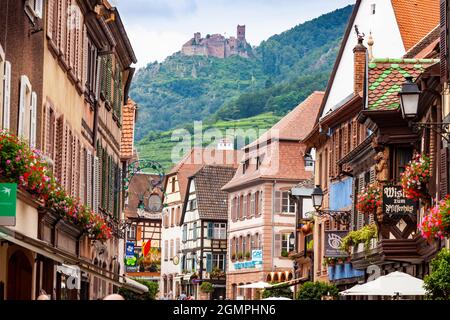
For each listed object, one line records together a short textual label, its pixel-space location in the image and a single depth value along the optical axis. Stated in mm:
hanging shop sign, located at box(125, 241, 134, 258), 56988
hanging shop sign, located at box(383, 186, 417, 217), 30359
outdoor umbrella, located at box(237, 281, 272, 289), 66188
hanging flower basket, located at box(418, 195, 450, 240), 19688
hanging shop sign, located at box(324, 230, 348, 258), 43531
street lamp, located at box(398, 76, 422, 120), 17250
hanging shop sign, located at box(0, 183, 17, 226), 14188
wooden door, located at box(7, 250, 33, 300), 21328
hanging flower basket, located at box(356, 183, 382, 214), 31734
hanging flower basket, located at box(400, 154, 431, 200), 26812
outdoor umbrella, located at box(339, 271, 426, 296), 26609
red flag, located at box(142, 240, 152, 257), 92812
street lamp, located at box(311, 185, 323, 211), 42781
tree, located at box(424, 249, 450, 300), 19828
